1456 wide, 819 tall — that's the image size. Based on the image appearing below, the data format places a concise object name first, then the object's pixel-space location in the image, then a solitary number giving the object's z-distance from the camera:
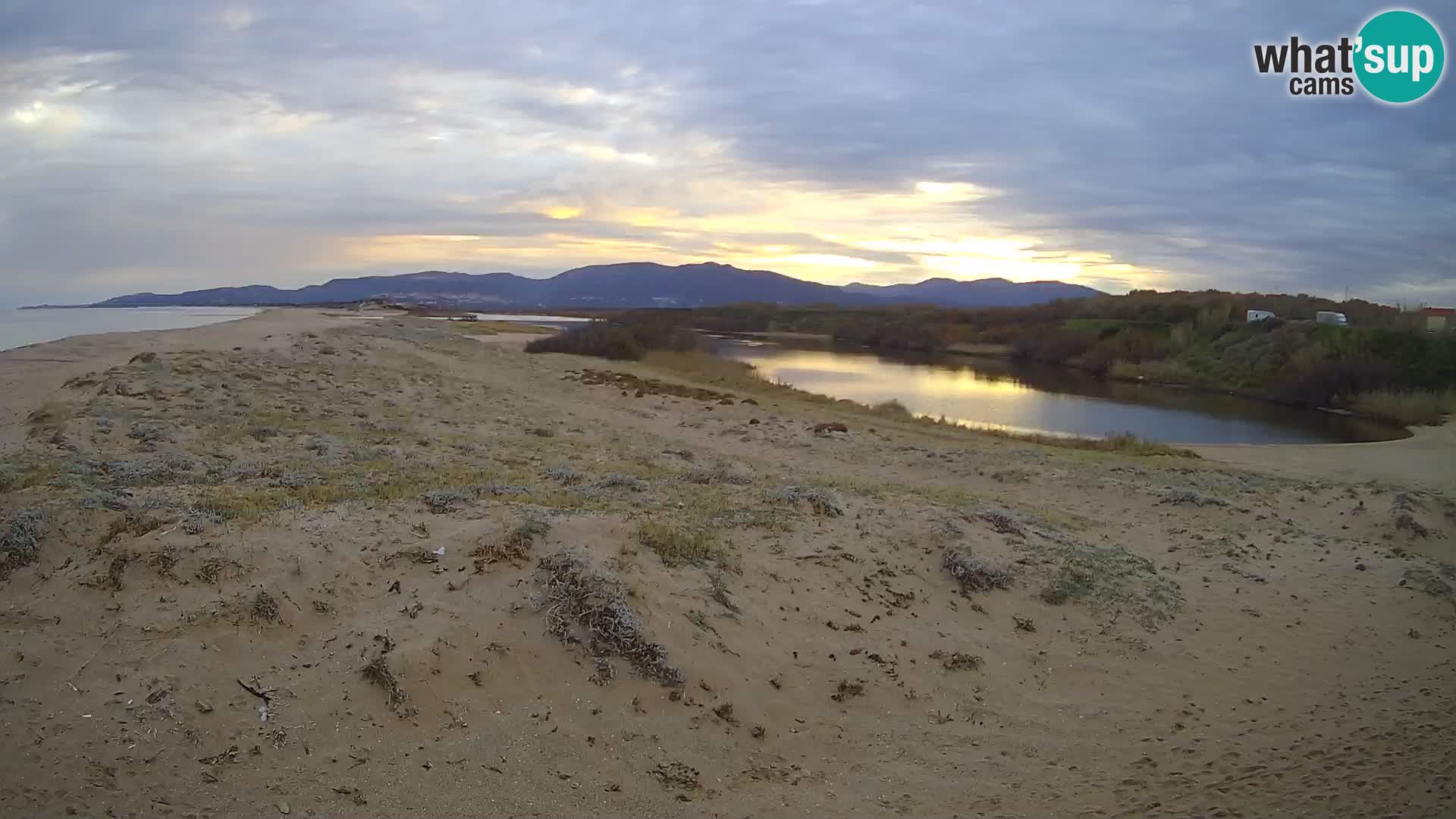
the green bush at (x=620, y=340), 36.28
